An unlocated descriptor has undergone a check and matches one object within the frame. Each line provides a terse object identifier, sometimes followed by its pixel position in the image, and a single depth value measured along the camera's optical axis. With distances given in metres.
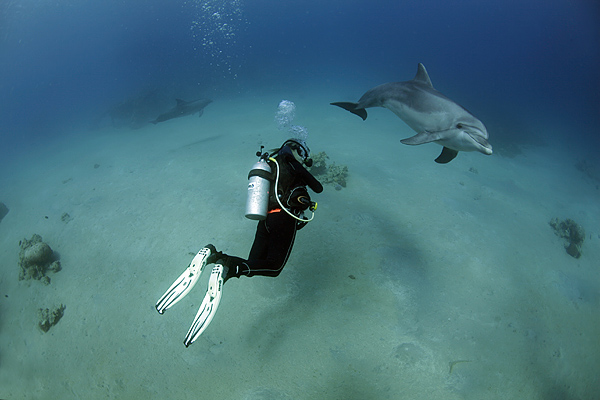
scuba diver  2.89
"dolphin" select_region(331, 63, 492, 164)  4.05
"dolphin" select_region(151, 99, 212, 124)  17.91
